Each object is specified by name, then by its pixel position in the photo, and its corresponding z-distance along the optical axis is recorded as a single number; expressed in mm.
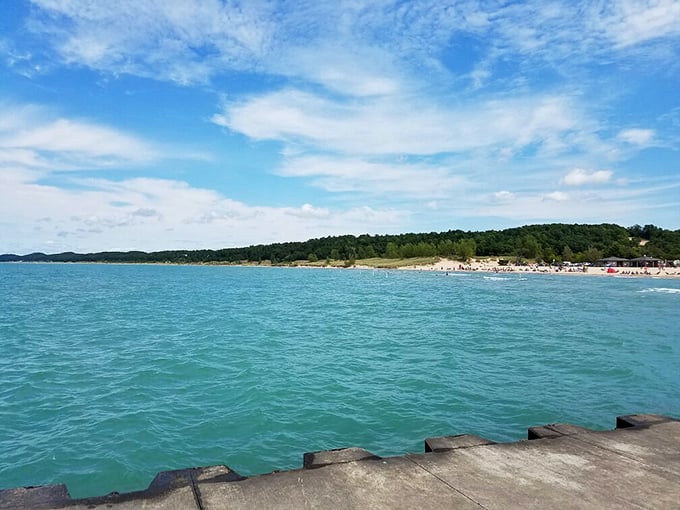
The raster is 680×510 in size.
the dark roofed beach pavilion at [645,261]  144250
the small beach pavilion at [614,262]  147612
